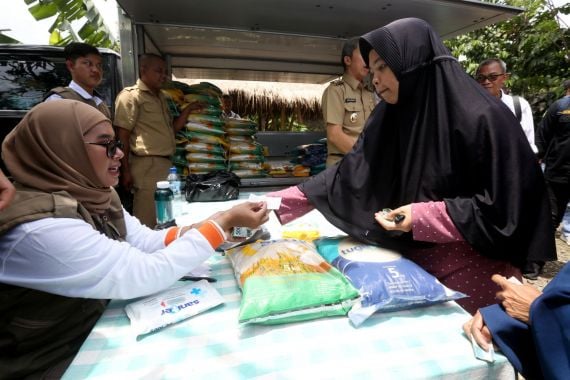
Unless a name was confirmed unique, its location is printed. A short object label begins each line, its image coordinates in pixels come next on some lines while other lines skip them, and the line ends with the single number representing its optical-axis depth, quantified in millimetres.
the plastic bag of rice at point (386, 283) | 1072
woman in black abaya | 1208
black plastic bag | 2633
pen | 1325
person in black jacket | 4199
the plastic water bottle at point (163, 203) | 2191
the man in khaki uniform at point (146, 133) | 3311
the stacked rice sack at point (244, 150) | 3490
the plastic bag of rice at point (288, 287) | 1033
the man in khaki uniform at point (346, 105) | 3068
